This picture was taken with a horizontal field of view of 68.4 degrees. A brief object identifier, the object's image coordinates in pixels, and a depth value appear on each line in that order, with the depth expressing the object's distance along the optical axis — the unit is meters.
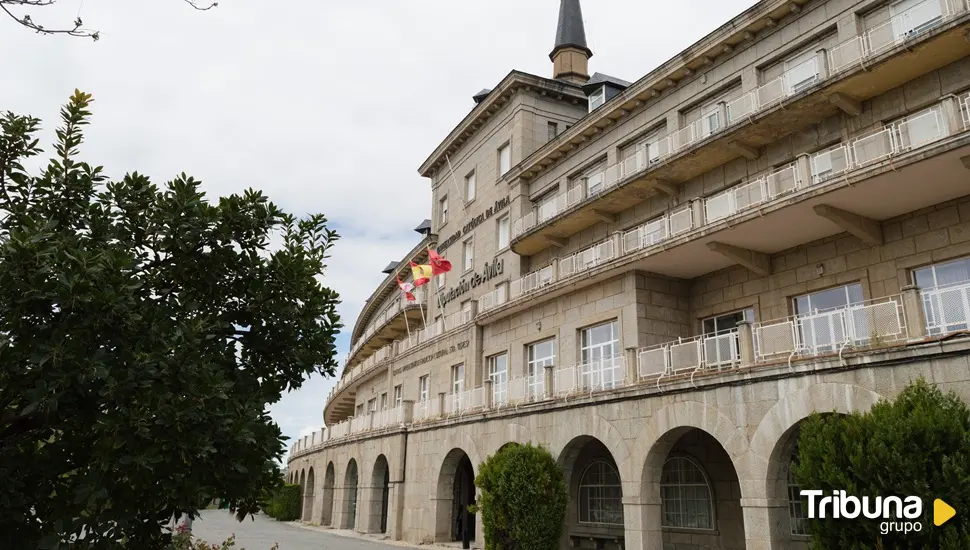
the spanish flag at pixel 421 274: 28.97
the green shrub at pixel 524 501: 17.52
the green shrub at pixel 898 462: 9.45
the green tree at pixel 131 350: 5.41
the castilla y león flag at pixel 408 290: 33.34
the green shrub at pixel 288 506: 46.00
